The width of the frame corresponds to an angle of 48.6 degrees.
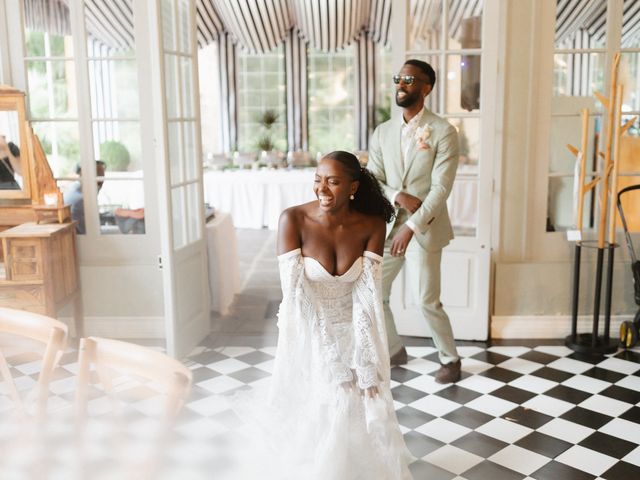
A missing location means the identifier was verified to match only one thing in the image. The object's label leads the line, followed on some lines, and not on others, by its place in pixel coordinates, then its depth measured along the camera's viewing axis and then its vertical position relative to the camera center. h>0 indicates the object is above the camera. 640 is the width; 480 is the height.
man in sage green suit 3.88 -0.26
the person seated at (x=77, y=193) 4.85 -0.33
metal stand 4.60 -1.08
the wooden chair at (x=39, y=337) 2.20 -0.61
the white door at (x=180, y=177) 4.14 -0.21
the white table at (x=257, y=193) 9.71 -0.68
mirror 4.60 -0.01
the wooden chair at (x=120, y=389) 1.82 -0.66
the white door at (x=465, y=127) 4.54 +0.08
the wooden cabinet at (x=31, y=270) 4.30 -0.76
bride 2.67 -0.77
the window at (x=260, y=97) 13.22 +0.86
